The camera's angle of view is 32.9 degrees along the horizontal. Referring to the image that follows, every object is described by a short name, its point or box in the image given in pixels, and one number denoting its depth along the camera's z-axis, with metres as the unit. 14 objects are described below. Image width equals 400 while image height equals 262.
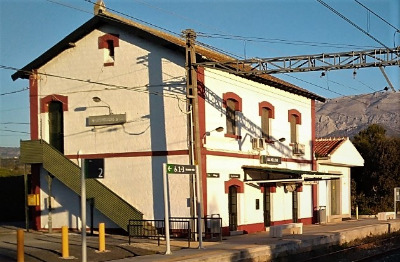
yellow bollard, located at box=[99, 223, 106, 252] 19.92
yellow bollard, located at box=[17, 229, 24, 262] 16.45
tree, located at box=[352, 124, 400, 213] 42.94
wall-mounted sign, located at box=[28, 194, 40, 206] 27.48
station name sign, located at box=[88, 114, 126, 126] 26.45
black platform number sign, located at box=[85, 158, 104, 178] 15.30
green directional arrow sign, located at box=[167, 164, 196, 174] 19.56
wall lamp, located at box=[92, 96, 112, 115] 26.88
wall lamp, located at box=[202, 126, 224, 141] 25.75
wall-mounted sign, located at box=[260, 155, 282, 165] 29.47
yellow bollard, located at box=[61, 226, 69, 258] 18.30
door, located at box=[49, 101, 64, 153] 28.22
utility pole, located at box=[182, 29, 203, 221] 24.06
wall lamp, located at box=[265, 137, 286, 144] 30.15
